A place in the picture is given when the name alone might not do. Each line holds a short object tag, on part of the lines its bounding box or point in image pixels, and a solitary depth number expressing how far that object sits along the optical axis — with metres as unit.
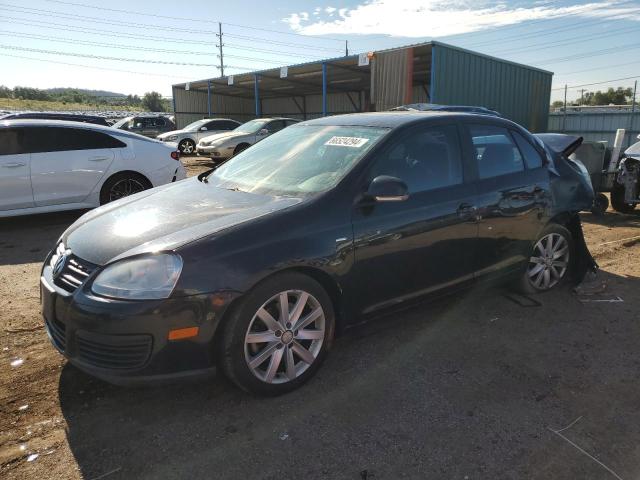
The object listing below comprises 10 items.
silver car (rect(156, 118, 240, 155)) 19.27
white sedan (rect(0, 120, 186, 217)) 6.56
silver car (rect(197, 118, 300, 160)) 15.74
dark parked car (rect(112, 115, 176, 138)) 20.14
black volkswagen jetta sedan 2.48
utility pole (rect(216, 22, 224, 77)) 62.22
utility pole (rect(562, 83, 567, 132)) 22.34
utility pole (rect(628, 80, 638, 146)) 18.88
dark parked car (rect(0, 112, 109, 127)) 11.23
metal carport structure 16.12
